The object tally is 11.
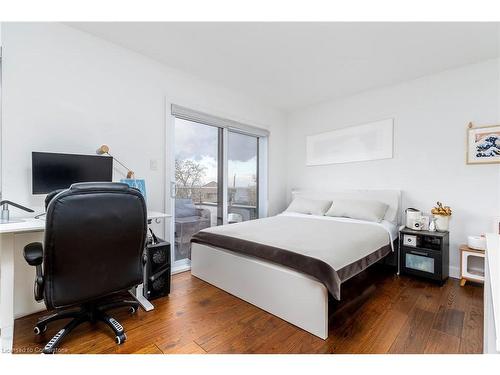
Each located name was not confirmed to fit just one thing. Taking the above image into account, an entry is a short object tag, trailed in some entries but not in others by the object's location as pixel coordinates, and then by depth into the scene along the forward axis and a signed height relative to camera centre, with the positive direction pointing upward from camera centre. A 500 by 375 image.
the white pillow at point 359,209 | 2.98 -0.32
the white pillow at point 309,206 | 3.49 -0.33
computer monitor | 1.86 +0.11
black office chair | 1.31 -0.39
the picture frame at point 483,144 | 2.55 +0.45
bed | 1.69 -0.62
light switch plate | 2.68 +0.21
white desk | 1.51 -0.62
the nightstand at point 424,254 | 2.52 -0.75
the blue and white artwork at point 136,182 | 2.35 +0.01
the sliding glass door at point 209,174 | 3.00 +0.14
